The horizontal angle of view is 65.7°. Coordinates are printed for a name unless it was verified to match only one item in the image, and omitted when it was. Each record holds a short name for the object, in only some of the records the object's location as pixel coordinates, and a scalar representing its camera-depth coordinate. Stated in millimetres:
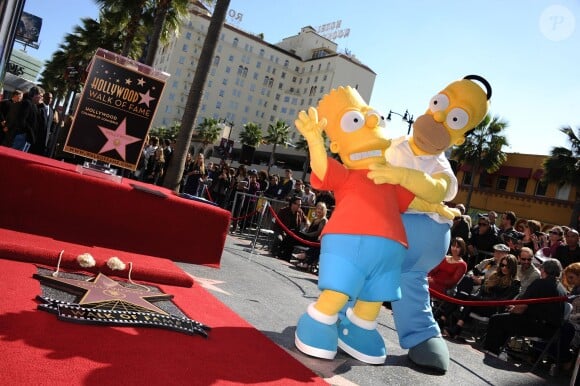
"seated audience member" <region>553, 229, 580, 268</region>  7176
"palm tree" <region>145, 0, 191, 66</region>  13180
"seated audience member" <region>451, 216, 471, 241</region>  8016
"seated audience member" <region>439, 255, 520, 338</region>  6359
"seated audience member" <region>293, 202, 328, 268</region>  8562
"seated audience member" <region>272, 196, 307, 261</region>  9273
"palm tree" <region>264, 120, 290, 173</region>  60469
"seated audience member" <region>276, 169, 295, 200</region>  12578
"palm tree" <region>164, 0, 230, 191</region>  8578
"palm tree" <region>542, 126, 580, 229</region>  22406
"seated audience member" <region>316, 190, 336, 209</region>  13023
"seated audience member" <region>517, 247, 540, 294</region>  6547
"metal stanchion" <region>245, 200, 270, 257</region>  8689
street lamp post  22553
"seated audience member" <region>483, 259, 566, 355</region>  5438
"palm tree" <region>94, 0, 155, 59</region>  15516
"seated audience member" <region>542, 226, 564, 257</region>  7801
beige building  78500
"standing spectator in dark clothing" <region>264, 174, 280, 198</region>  13049
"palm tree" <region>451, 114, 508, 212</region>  31375
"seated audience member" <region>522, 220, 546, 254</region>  8156
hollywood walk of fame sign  4637
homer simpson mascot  3609
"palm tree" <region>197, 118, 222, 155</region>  68250
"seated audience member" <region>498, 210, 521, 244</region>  8492
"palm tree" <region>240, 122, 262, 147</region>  62156
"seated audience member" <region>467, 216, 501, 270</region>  8422
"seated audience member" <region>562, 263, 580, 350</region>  5609
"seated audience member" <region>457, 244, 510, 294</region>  7000
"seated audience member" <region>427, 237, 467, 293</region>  6723
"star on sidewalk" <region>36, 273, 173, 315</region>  2989
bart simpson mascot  3223
